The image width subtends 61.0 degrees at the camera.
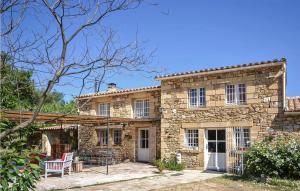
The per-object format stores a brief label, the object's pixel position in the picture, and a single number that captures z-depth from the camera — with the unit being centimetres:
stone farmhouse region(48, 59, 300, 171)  997
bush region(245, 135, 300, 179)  852
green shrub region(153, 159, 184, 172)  1124
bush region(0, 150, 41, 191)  307
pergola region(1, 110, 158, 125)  811
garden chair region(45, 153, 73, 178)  920
